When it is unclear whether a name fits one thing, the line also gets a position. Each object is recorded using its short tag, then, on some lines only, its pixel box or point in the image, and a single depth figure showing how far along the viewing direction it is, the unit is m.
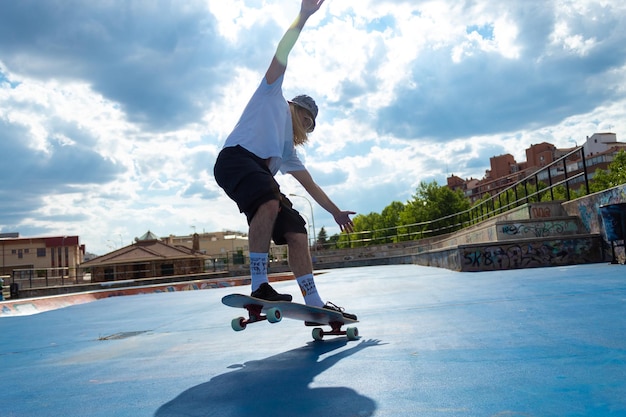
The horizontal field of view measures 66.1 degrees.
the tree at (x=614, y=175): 48.97
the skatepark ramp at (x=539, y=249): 9.91
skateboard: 2.50
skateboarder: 2.69
